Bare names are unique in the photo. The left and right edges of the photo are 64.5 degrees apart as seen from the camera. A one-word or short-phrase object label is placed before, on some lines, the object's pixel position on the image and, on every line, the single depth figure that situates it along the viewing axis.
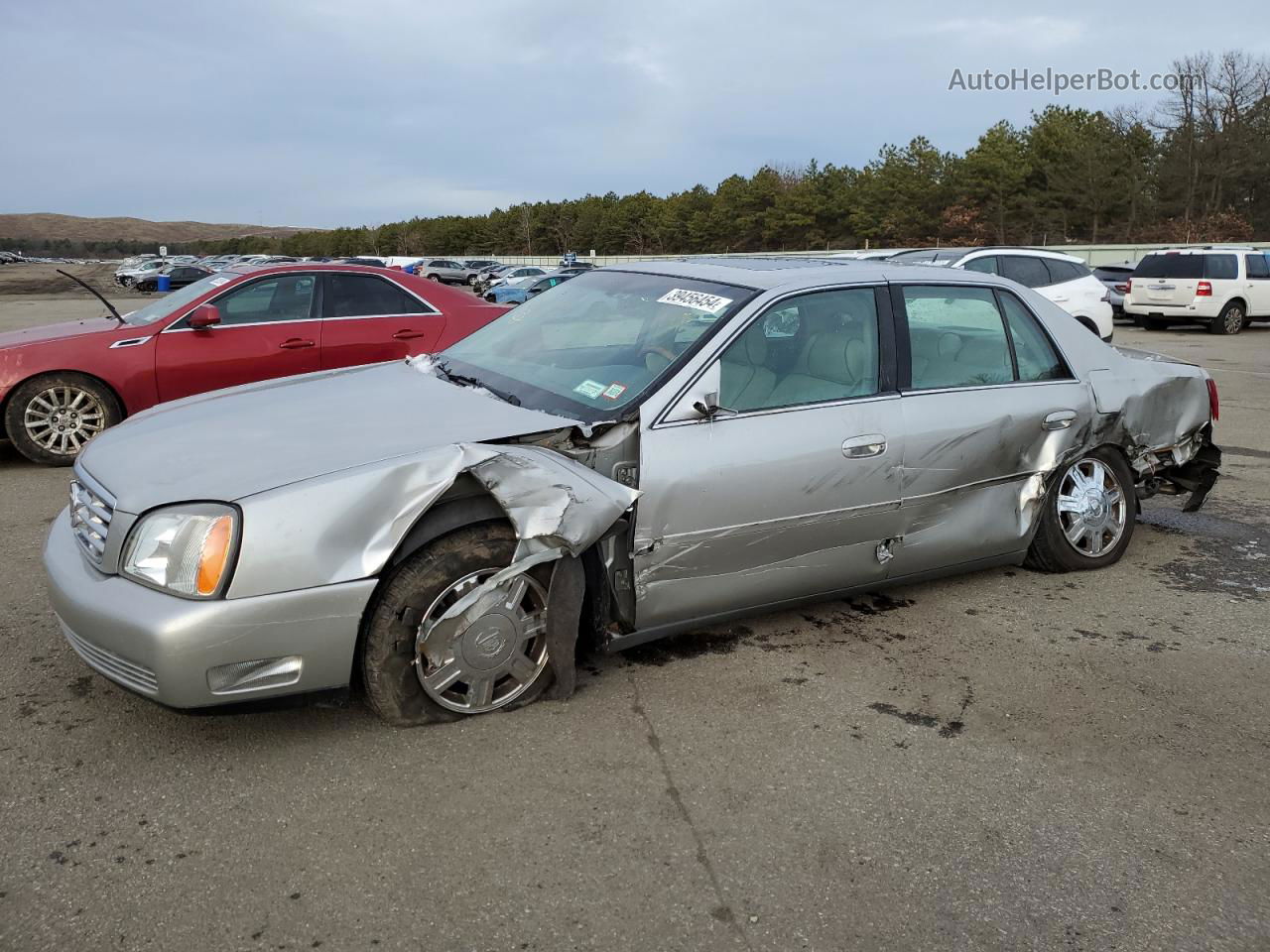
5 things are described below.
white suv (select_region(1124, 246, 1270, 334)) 19.39
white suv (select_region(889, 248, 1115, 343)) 13.08
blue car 27.50
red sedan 7.15
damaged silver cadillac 2.90
